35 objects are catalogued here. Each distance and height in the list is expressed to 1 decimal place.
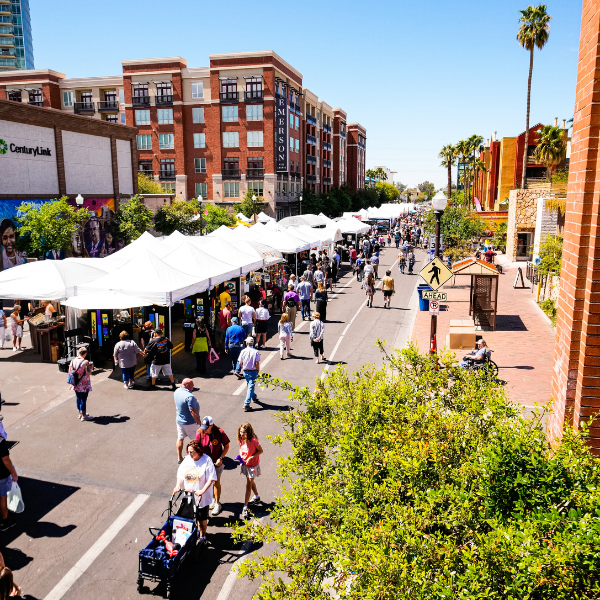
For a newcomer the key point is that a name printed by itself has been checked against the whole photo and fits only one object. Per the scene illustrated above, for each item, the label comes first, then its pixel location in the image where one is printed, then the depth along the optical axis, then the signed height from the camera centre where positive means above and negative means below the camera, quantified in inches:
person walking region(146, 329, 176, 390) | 519.2 -145.3
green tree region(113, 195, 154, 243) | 1320.1 -21.7
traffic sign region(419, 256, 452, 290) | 516.1 -62.8
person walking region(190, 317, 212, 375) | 573.9 -146.4
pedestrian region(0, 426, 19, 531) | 305.3 -159.3
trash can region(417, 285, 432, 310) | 906.7 -165.3
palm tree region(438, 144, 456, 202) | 3230.8 +330.5
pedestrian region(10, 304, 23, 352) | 663.1 -147.2
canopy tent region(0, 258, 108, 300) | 613.0 -82.8
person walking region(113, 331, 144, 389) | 517.0 -141.6
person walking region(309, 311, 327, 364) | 596.4 -143.5
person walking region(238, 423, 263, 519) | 311.7 -146.0
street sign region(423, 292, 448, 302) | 507.5 -84.4
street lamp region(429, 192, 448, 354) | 653.9 +5.3
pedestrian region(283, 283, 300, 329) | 747.4 -136.3
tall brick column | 158.2 -14.4
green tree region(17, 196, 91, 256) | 1008.9 -30.9
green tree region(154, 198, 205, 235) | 1557.6 -28.9
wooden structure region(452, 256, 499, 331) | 799.0 -126.0
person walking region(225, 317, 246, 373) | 546.4 -135.1
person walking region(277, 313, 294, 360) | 619.2 -148.9
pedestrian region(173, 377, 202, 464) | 365.1 -143.6
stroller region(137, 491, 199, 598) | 250.5 -168.0
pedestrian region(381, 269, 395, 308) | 919.0 -139.1
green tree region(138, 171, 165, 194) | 2178.9 +101.5
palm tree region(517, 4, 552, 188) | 1582.2 +550.2
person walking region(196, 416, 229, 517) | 317.7 -144.6
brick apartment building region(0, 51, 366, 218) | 2416.3 +434.1
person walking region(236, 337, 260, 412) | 463.8 -139.7
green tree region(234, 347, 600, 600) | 117.0 -83.9
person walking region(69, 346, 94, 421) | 435.5 -138.8
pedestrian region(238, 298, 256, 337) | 650.2 -132.8
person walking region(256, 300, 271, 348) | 664.4 -146.1
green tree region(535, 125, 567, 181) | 1596.9 +191.8
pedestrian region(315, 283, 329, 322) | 734.5 -126.6
